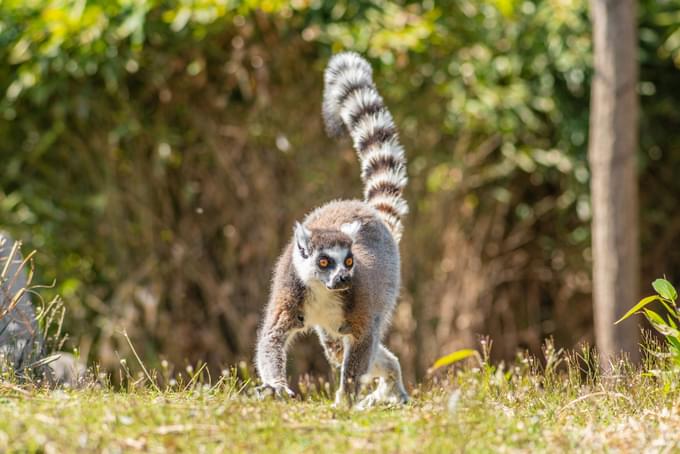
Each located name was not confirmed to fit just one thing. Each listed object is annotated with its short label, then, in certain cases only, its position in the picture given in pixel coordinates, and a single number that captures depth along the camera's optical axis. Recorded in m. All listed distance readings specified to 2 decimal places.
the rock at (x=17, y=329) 8.92
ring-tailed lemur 8.62
